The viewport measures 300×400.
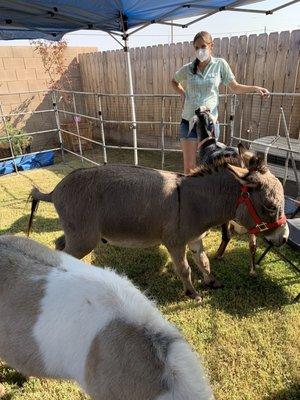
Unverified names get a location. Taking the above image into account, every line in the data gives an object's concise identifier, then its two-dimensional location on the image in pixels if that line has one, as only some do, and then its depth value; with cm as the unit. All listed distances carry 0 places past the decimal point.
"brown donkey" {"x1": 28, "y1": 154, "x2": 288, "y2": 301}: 279
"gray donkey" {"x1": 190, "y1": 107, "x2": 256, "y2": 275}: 337
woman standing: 369
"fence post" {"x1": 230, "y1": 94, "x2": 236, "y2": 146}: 473
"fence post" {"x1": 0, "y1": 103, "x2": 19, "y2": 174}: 698
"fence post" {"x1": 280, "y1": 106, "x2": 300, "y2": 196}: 409
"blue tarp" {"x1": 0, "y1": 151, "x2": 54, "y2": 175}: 720
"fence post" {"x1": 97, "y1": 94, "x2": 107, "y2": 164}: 579
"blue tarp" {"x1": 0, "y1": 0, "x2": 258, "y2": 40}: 438
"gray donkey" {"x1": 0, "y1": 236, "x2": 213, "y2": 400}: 108
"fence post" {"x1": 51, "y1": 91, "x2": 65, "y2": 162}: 736
